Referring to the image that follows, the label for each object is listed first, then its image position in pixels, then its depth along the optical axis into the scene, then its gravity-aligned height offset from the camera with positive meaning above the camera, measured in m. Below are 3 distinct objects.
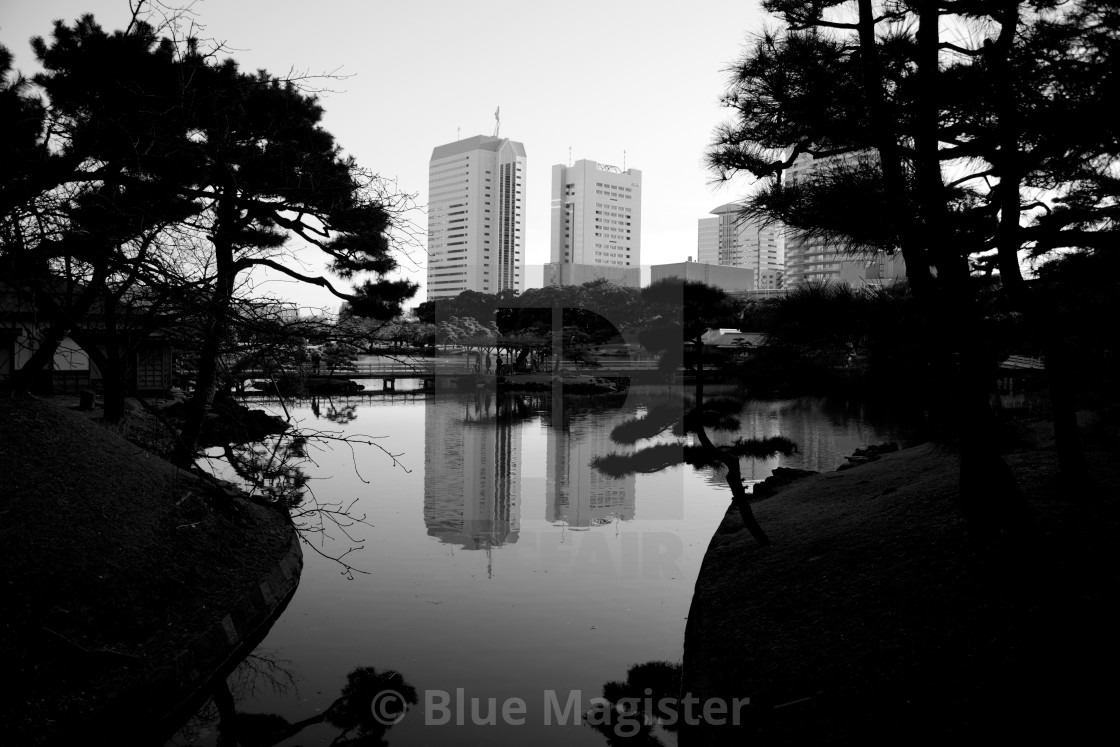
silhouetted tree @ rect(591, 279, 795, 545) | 6.93 +0.17
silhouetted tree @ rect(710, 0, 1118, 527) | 4.49 +1.53
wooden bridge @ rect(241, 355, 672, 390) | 37.44 +0.17
